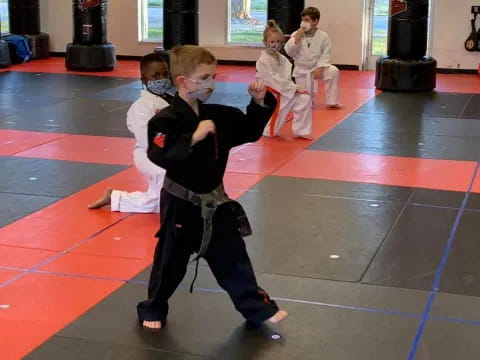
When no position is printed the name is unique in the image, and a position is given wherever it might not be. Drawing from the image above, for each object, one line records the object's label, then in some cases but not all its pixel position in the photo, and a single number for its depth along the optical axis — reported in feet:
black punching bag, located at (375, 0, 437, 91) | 39.63
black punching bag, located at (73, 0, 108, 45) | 48.01
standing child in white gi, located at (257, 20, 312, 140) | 27.99
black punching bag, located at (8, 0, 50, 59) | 53.26
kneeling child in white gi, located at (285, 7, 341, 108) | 33.40
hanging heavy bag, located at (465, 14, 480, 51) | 47.16
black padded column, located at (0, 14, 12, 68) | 49.39
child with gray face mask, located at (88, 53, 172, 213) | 17.60
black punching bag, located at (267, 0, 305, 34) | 43.73
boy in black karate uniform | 12.08
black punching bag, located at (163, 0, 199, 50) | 46.78
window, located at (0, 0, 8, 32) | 59.93
